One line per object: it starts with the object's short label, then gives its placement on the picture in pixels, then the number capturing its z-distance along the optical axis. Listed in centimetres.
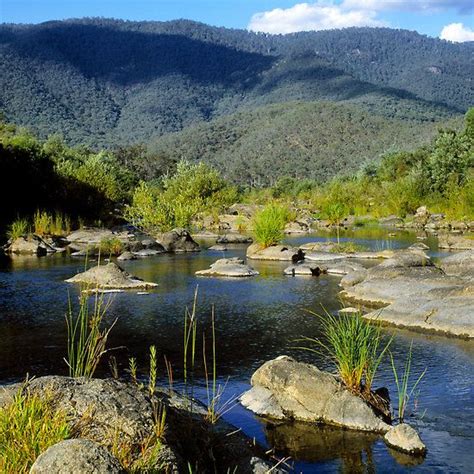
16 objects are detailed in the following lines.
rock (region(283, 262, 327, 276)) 2381
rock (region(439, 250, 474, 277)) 2062
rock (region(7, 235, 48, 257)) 3225
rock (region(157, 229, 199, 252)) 3269
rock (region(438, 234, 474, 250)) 3148
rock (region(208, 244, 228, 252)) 3258
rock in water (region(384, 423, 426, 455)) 824
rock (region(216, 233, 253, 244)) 3659
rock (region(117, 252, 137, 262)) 2868
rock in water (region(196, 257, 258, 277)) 2344
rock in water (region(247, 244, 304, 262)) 2783
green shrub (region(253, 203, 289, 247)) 2956
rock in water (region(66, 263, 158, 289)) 2008
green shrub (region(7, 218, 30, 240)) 3453
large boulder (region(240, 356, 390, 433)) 906
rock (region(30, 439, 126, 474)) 426
